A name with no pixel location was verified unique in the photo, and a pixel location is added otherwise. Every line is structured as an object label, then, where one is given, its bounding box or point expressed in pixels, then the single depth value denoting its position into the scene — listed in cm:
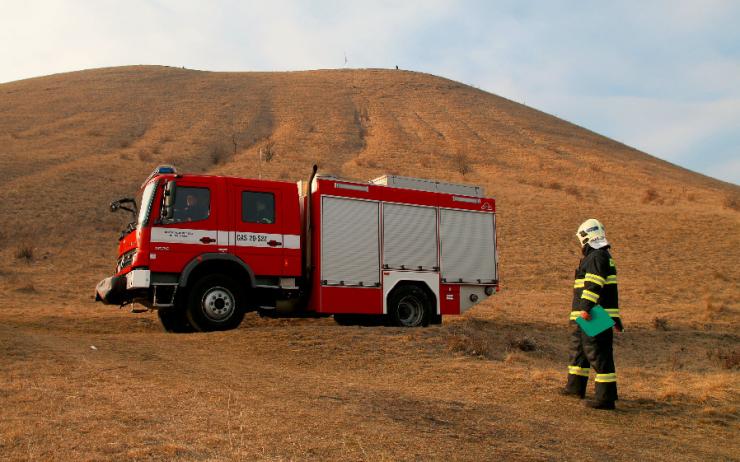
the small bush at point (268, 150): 3893
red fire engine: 1184
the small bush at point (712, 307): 1872
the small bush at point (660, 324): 1655
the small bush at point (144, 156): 3469
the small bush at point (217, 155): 3734
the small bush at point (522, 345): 1221
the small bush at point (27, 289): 1859
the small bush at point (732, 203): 3609
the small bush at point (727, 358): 1199
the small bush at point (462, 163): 3966
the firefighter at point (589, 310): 781
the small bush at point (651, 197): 3625
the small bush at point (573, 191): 3608
